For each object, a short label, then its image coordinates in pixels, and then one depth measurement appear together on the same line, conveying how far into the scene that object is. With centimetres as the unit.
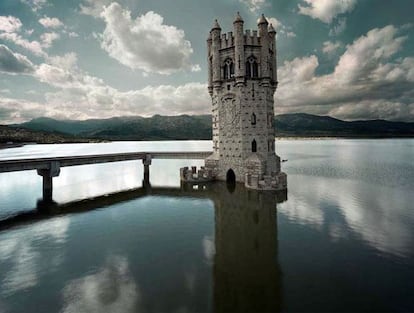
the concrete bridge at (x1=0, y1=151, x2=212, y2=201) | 3281
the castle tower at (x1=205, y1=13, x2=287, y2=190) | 4259
